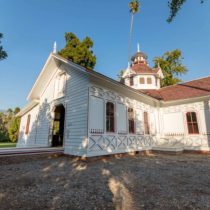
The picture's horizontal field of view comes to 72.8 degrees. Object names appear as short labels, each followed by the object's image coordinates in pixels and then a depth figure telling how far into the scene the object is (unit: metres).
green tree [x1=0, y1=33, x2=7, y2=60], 8.20
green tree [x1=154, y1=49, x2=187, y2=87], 29.17
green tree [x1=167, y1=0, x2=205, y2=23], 7.20
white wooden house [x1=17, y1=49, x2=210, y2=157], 8.09
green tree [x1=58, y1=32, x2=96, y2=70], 25.31
